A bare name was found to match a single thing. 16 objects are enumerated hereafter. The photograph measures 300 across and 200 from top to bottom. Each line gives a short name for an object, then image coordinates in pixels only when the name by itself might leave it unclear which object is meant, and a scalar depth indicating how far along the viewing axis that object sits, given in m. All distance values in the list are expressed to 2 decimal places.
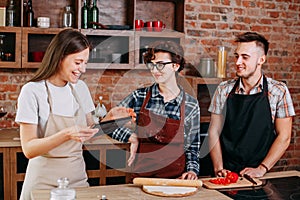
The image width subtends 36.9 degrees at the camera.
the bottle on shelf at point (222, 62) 4.48
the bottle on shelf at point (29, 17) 4.02
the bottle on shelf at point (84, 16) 4.15
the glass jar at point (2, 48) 3.96
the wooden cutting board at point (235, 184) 2.42
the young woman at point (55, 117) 2.27
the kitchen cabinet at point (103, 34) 3.95
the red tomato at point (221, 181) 2.46
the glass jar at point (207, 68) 4.47
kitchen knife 2.51
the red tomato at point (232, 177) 2.49
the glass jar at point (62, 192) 1.91
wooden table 2.17
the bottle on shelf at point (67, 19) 4.16
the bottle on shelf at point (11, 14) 3.96
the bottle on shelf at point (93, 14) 4.21
